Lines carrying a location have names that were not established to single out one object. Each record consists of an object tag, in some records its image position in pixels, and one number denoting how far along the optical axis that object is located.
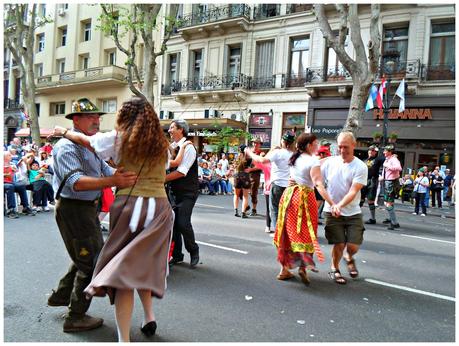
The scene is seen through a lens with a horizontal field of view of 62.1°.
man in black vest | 4.64
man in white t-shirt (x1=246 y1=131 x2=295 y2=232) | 5.95
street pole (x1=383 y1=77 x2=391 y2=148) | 14.33
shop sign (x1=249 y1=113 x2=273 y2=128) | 22.35
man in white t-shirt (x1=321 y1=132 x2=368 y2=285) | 4.59
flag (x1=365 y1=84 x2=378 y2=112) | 16.47
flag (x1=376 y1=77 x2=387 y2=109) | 15.99
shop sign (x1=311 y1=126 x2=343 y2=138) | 20.11
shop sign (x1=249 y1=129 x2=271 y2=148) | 22.41
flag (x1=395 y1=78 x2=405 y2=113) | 16.39
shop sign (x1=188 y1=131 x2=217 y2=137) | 21.33
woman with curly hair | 2.59
